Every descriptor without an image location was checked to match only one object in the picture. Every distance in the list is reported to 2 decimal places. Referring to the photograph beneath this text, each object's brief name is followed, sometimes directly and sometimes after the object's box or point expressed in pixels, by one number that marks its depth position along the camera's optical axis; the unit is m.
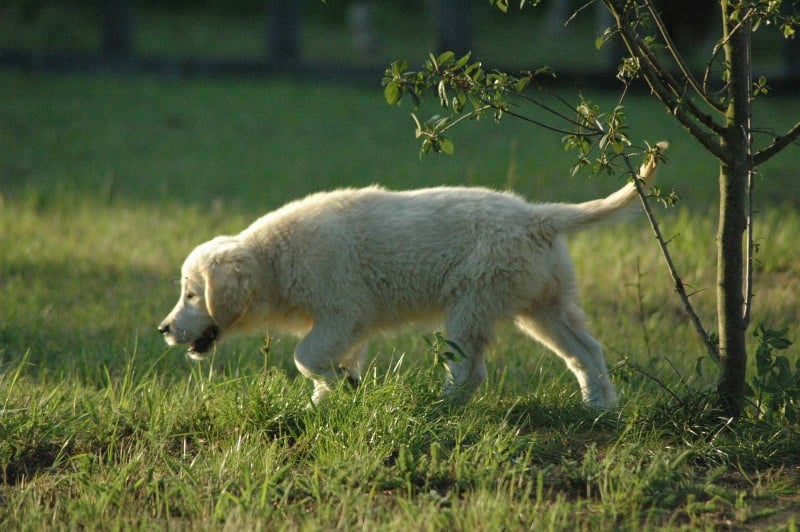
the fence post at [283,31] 30.67
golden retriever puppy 9.07
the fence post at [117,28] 30.19
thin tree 7.38
